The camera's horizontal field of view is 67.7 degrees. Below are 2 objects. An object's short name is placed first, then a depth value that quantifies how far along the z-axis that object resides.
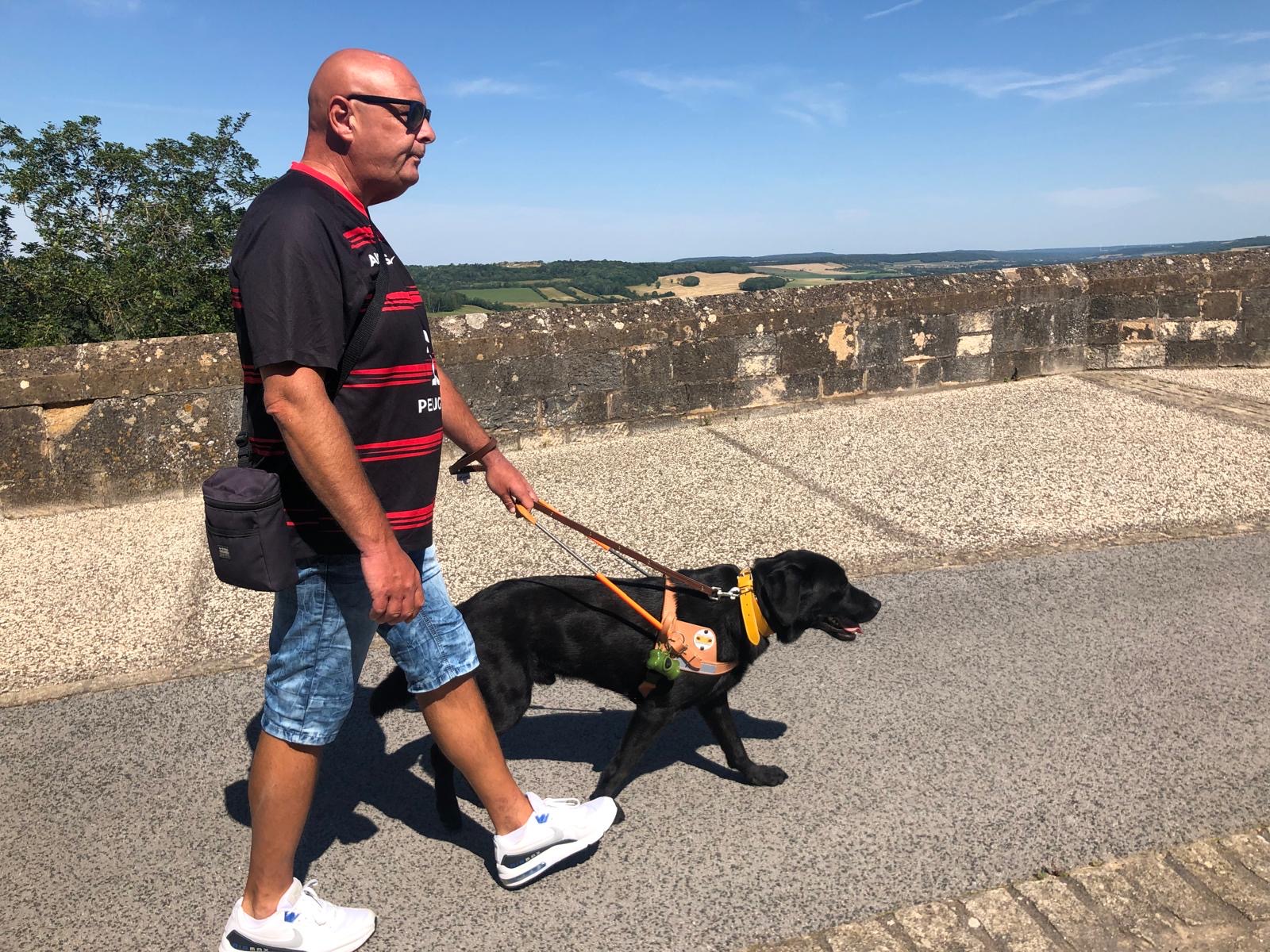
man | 1.99
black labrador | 2.94
